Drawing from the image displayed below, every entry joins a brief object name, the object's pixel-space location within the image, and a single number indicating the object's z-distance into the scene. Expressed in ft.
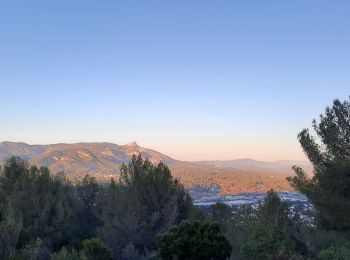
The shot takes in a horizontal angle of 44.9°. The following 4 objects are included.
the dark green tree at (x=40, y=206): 82.07
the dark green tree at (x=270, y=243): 57.67
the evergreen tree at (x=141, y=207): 80.12
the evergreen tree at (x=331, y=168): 68.69
